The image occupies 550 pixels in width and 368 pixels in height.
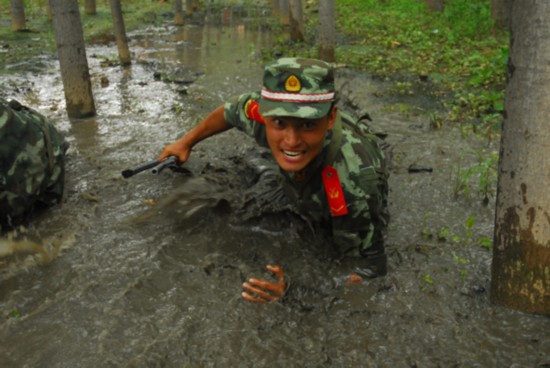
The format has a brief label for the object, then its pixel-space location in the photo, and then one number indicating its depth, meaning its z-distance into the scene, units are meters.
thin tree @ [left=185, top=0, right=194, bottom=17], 18.97
